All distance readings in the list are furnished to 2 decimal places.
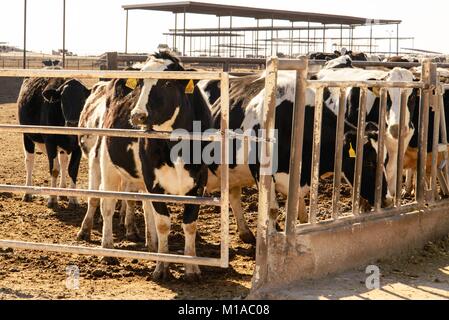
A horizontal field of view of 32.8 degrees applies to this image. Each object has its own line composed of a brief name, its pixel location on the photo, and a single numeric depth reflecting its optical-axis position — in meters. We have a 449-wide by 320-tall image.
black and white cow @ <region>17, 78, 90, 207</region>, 10.48
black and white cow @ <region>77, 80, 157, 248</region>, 7.42
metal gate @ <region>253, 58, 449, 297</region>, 5.69
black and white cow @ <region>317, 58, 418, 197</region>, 8.10
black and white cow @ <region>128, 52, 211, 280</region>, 6.51
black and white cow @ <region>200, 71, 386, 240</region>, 7.62
